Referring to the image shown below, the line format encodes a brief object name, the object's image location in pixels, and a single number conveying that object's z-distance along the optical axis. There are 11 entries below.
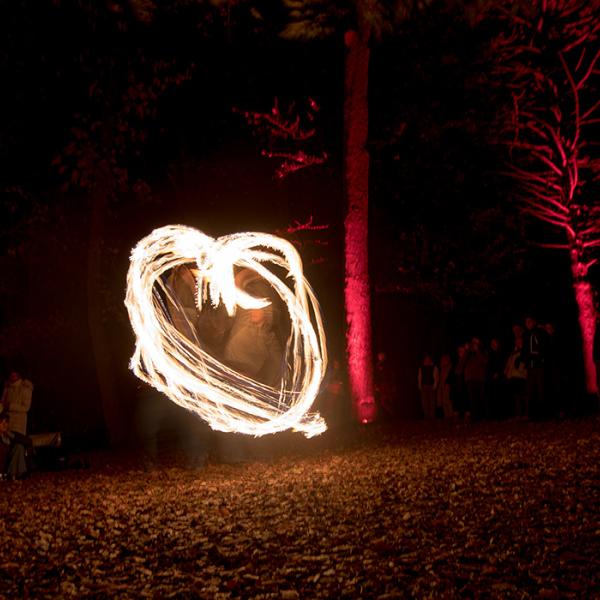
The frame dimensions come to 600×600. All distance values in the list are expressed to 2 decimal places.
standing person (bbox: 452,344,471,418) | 20.06
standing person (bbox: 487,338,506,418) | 19.33
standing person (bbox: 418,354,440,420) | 21.45
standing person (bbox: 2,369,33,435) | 15.27
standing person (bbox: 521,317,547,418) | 16.17
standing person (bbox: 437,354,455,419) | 21.73
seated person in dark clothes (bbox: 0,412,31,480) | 14.59
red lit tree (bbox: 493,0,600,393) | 19.73
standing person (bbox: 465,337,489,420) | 19.14
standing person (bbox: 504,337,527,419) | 17.56
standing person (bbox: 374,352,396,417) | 21.22
